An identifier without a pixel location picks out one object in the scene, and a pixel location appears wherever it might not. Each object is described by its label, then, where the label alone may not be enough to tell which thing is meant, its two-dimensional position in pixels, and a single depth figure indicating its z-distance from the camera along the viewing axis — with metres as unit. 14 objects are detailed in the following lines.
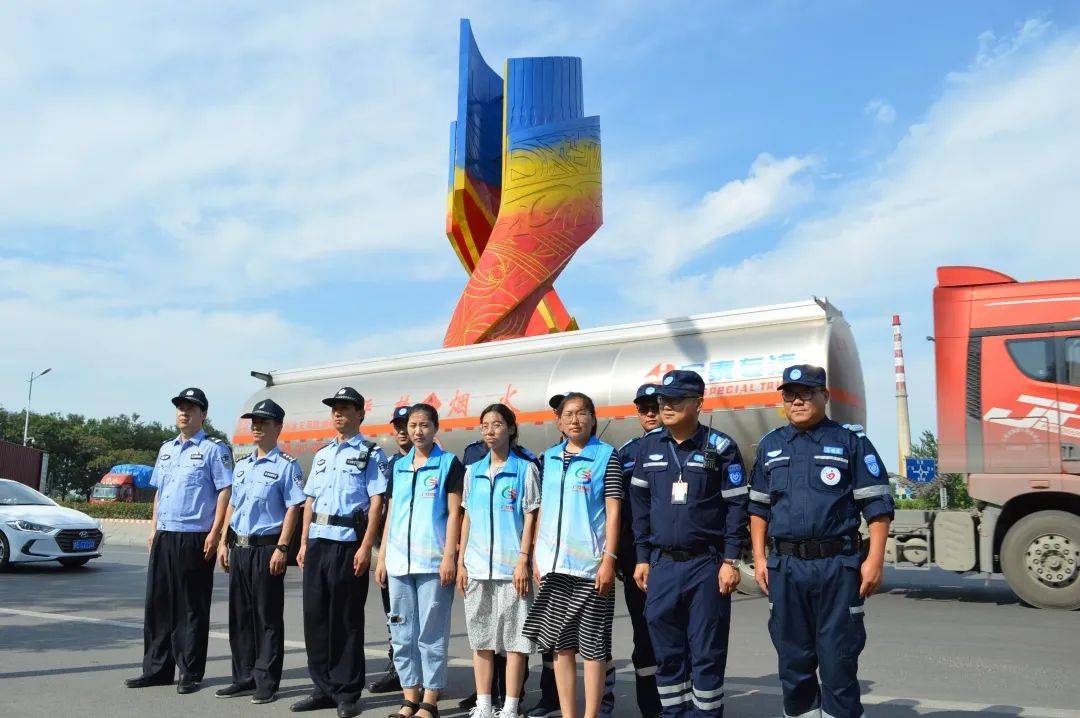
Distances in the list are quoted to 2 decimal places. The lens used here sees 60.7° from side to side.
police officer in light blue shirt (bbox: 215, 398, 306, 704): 5.75
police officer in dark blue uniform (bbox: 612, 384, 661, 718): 4.99
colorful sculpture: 21.30
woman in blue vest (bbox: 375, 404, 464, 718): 5.12
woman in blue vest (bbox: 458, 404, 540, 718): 4.84
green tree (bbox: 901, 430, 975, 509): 12.29
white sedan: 13.10
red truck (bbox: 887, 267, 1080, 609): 9.20
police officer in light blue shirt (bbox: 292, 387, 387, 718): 5.46
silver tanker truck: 10.59
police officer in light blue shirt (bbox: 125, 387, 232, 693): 6.00
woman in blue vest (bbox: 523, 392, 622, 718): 4.53
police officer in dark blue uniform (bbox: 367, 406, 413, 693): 5.61
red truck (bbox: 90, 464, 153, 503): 42.97
